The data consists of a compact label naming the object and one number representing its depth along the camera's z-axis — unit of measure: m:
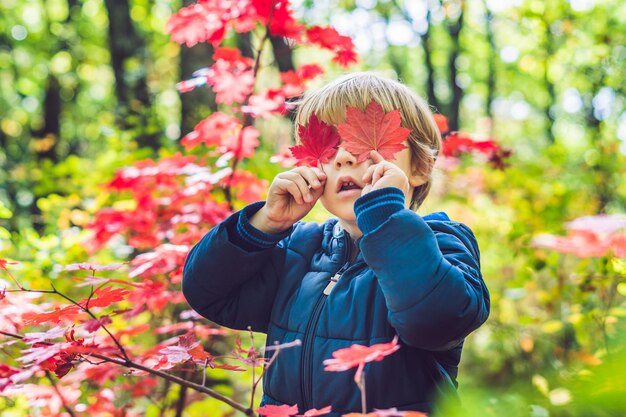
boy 1.11
